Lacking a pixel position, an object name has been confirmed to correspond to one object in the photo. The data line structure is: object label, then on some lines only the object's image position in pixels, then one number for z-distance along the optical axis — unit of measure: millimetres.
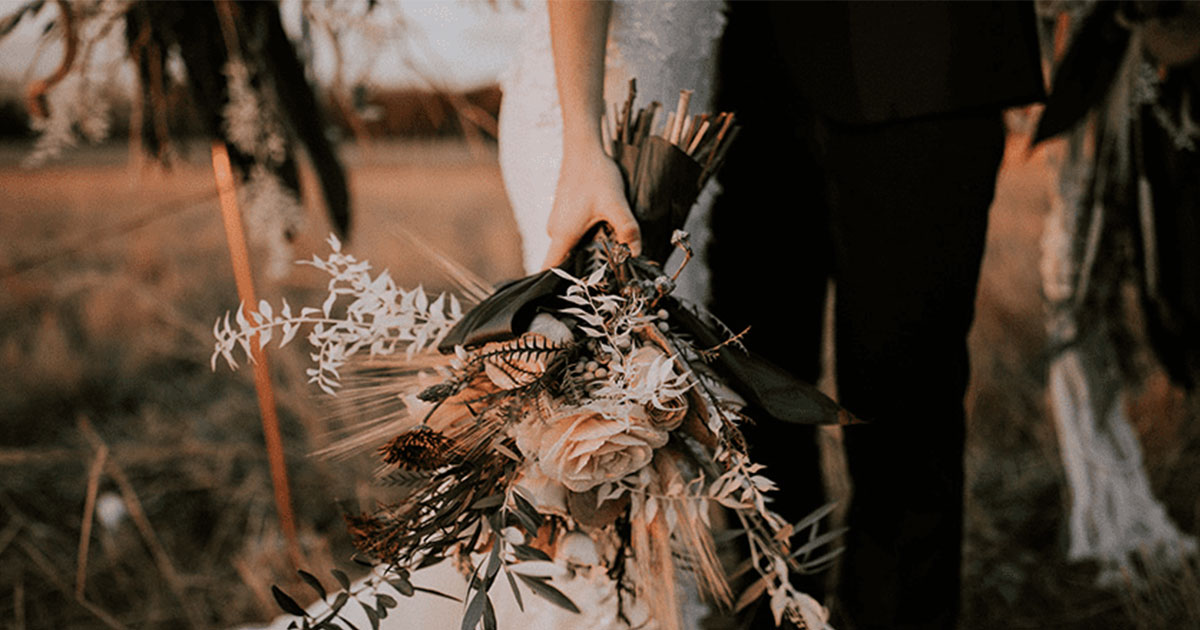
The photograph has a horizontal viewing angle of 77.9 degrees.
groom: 928
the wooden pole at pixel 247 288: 1363
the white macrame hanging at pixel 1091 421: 1677
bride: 798
